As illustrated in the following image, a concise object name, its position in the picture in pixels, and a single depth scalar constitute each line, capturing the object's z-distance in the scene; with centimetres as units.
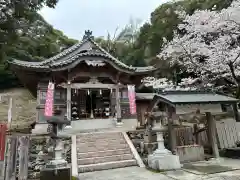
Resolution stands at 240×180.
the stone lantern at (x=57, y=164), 549
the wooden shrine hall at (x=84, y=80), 1359
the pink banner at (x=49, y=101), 1254
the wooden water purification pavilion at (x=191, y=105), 775
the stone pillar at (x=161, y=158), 716
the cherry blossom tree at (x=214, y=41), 1084
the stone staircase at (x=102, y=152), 785
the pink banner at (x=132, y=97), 1412
